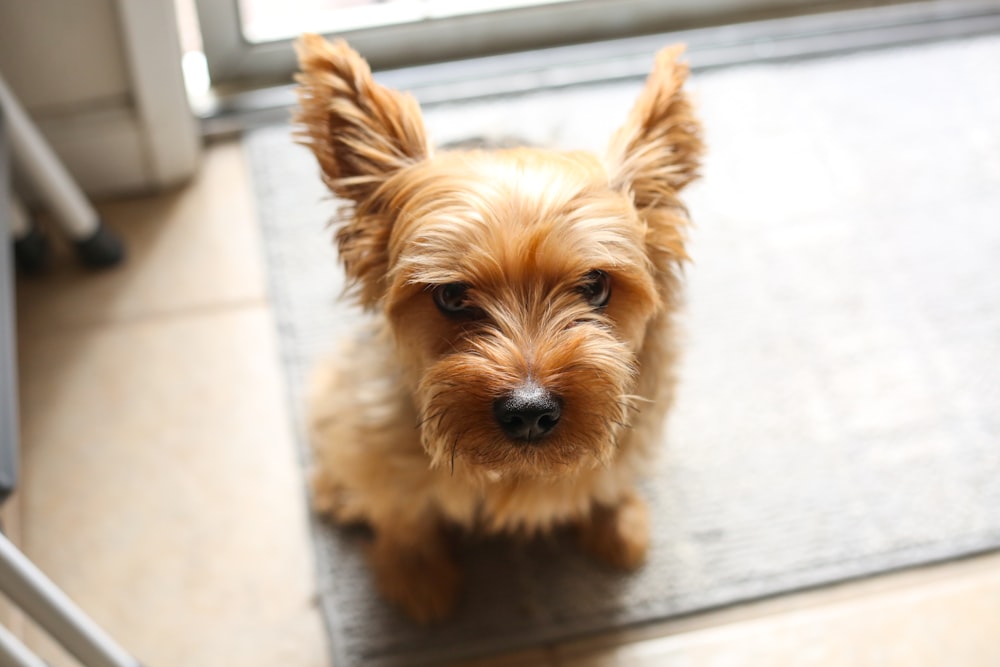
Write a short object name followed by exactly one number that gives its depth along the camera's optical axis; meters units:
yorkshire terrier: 0.39
